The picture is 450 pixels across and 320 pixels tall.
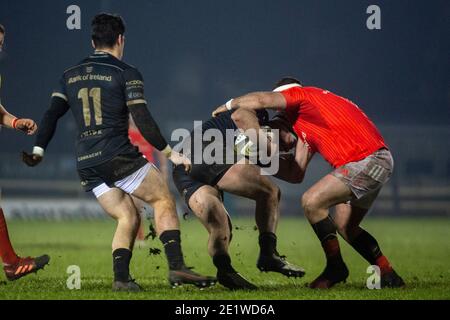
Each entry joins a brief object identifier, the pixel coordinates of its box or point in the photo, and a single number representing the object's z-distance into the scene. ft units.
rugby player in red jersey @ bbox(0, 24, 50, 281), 58.44
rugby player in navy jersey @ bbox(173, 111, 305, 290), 56.08
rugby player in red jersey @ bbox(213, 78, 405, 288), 52.37
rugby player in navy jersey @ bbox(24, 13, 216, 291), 50.55
